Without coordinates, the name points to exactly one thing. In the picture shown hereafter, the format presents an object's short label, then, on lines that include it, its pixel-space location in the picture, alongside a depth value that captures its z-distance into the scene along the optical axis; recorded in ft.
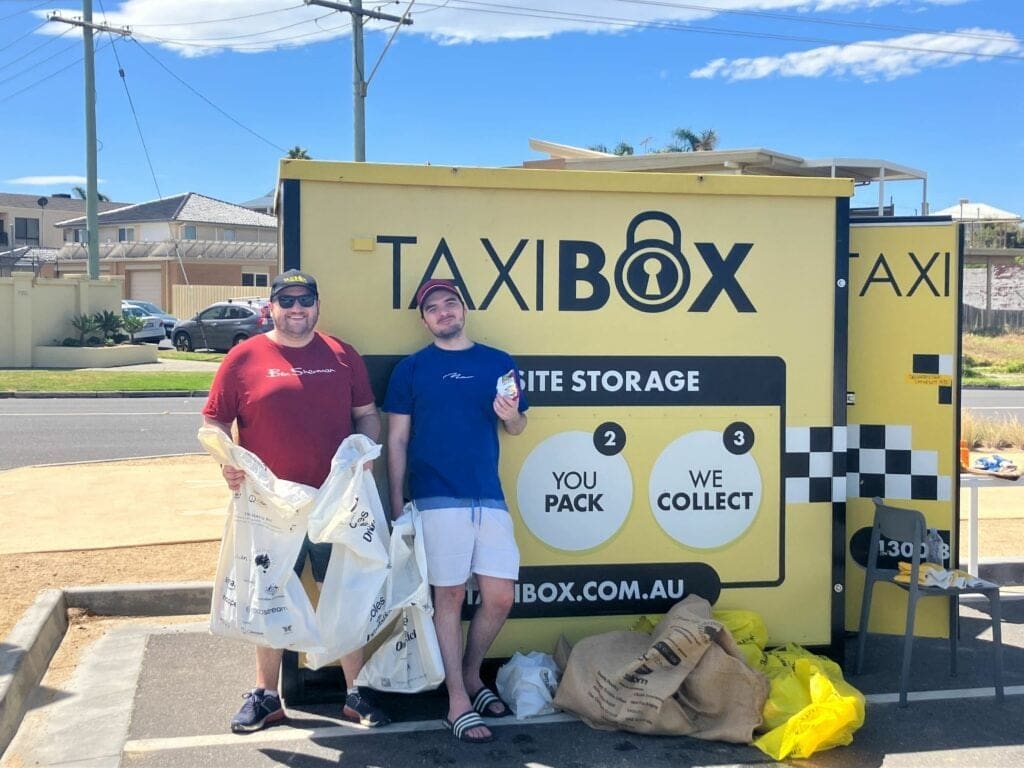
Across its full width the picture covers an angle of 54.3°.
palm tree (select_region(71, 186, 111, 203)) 278.34
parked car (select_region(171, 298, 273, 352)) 87.15
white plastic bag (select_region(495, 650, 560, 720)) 14.12
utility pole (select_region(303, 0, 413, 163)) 65.41
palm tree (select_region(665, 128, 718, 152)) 150.10
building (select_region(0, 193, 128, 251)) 226.99
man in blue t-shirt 13.80
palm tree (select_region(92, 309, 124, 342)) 78.07
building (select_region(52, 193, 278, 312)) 157.89
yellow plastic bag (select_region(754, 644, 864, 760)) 12.69
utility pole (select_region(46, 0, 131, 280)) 85.25
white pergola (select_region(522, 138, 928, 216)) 21.43
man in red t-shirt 13.42
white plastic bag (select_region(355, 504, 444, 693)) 13.50
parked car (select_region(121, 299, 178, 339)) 104.68
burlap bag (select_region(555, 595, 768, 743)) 13.34
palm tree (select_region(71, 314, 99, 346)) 76.89
